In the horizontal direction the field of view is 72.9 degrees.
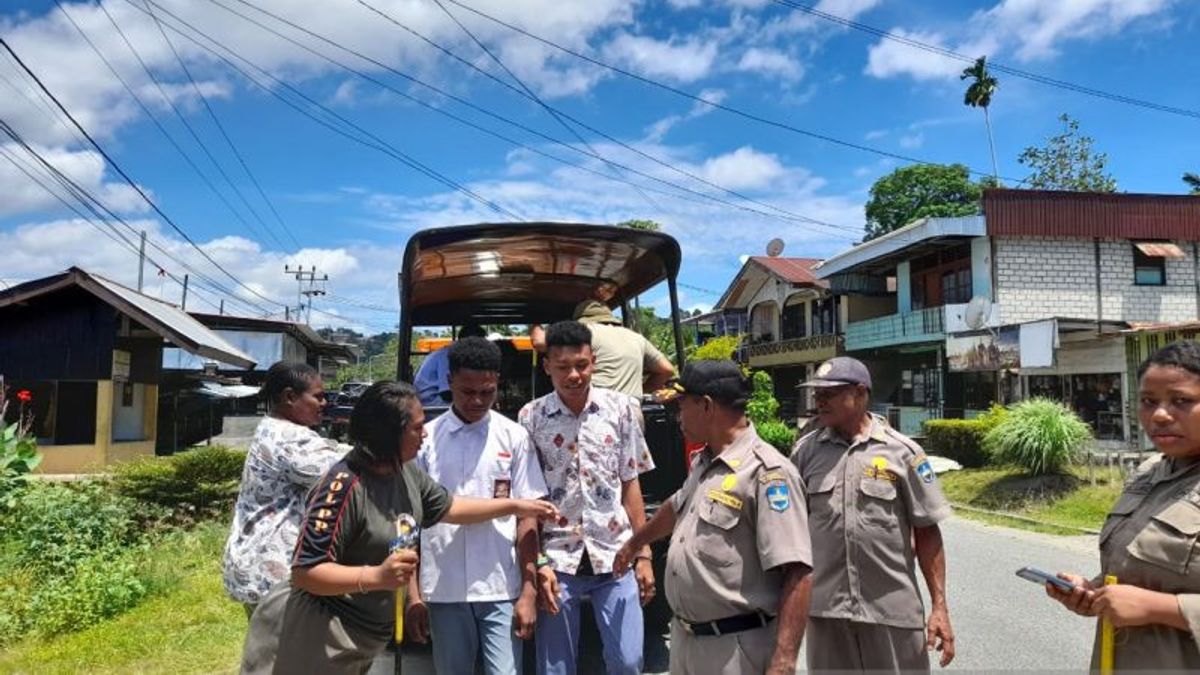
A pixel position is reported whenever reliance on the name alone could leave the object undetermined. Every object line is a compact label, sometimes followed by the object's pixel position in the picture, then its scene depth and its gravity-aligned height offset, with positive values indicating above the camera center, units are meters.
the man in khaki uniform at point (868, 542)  3.03 -0.54
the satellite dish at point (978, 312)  20.88 +2.30
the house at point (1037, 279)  20.22 +3.40
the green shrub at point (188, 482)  7.81 -0.88
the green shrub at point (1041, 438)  12.02 -0.53
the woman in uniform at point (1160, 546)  1.97 -0.36
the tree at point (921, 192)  46.16 +12.01
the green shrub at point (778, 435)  16.75 -0.75
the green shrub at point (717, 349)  29.89 +1.85
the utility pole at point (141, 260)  34.78 +5.64
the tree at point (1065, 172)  36.12 +10.38
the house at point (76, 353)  16.17 +0.77
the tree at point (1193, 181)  38.16 +10.54
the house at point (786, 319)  30.61 +3.34
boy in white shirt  2.96 -0.55
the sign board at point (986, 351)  19.27 +1.27
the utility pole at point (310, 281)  58.94 +8.15
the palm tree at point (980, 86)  33.28 +12.94
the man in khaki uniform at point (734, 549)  2.30 -0.44
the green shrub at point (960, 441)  14.97 -0.76
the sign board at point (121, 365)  17.31 +0.56
